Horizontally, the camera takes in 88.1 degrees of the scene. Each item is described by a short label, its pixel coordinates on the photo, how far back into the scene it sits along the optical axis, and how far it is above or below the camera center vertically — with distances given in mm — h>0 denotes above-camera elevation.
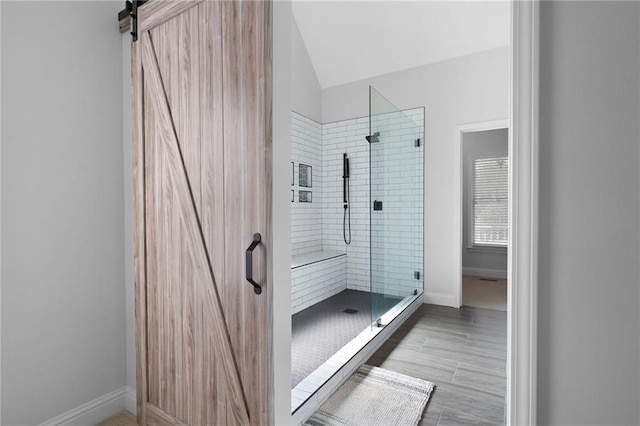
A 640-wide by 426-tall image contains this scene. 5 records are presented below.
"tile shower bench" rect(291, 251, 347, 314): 3586 -826
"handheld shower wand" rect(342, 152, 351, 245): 4551 +260
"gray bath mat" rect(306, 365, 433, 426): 1826 -1166
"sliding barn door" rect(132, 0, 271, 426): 1284 -5
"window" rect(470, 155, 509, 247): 5602 +98
